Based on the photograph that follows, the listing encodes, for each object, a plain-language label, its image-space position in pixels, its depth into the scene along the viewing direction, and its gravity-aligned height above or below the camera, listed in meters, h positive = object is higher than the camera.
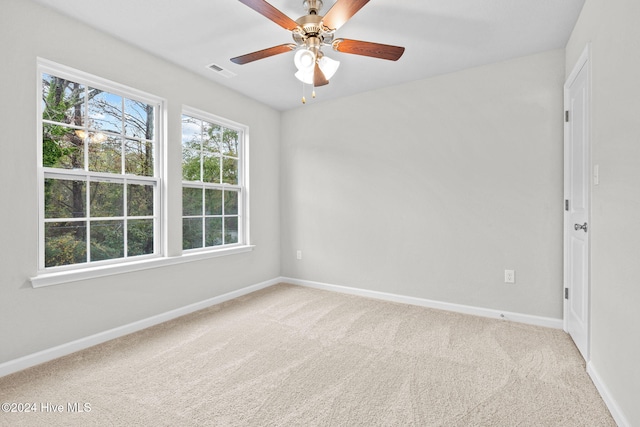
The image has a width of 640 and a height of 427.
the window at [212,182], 3.26 +0.35
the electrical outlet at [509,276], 2.92 -0.65
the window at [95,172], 2.26 +0.34
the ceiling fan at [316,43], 1.72 +1.13
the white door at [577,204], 2.10 +0.04
